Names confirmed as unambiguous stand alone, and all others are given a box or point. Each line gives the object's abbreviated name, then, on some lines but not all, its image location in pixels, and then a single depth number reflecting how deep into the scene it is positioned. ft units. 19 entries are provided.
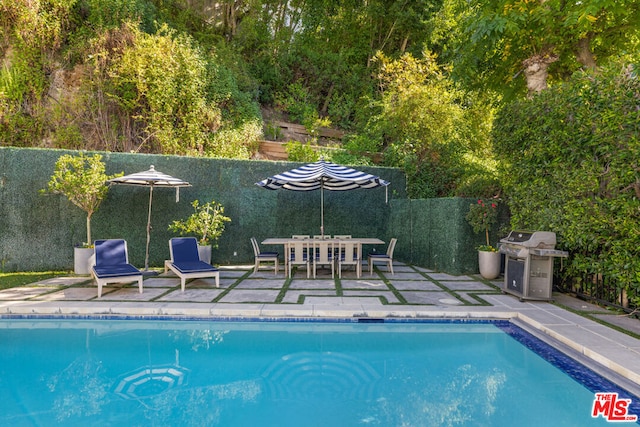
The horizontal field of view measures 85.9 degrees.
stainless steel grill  18.07
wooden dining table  23.99
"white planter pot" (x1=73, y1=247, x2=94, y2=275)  24.00
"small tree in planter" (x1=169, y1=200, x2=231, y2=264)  26.48
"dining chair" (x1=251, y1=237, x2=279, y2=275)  25.90
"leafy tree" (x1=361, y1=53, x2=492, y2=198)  36.83
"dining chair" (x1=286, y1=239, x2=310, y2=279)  23.90
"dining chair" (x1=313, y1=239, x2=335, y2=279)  24.09
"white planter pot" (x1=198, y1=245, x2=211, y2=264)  26.11
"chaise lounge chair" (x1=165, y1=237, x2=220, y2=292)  20.76
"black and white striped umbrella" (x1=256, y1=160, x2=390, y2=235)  23.54
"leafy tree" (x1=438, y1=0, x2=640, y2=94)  24.08
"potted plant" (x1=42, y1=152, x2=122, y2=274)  23.52
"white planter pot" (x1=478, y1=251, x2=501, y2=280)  24.30
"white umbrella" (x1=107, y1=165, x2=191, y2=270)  23.21
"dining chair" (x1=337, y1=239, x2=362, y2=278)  24.29
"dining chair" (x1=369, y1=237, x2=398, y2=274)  25.24
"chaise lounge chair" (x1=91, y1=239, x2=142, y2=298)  18.96
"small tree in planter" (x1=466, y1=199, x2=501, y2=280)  24.34
